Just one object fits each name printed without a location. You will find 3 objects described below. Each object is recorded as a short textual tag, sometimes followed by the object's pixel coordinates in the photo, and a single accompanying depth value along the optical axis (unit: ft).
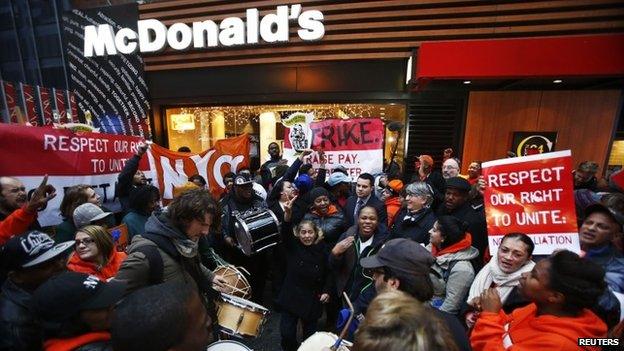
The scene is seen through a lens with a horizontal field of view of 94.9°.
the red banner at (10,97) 23.03
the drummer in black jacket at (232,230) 13.56
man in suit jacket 13.61
